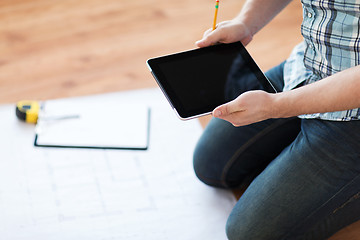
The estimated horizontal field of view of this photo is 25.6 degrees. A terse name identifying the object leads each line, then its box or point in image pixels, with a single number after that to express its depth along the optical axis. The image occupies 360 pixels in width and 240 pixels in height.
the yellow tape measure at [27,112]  2.29
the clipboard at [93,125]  2.26
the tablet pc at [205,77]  1.90
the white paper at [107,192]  2.07
